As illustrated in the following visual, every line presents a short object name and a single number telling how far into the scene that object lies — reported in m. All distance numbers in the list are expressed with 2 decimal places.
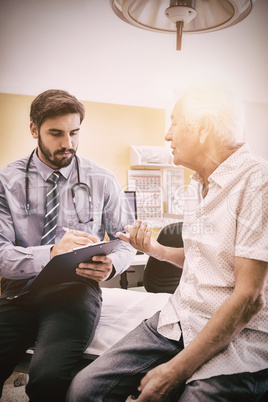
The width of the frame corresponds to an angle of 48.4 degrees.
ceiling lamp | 0.94
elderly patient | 0.78
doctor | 1.03
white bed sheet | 1.17
